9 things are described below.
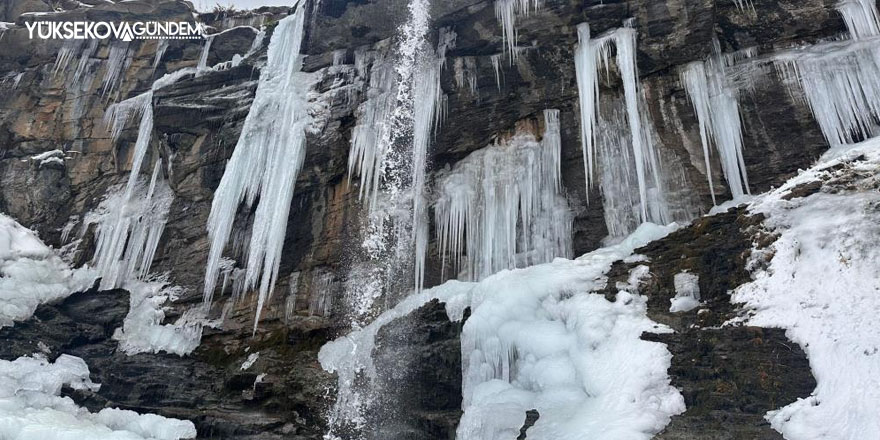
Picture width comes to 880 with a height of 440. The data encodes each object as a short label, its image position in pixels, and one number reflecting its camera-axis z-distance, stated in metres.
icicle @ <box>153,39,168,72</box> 17.66
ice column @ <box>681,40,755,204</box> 11.37
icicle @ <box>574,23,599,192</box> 12.29
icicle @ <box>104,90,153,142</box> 16.89
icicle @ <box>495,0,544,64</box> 12.71
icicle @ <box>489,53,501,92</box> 13.20
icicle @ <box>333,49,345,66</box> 14.70
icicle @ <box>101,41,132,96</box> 17.59
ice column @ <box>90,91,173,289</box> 15.48
